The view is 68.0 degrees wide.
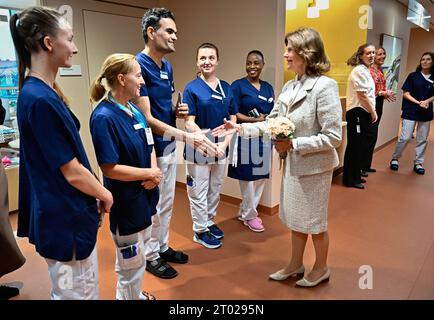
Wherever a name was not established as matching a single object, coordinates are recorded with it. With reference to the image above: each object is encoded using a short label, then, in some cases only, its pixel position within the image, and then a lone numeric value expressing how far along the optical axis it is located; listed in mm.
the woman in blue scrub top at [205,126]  2578
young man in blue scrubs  2096
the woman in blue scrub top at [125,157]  1508
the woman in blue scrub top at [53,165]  1164
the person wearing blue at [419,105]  4504
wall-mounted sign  3126
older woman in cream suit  1850
